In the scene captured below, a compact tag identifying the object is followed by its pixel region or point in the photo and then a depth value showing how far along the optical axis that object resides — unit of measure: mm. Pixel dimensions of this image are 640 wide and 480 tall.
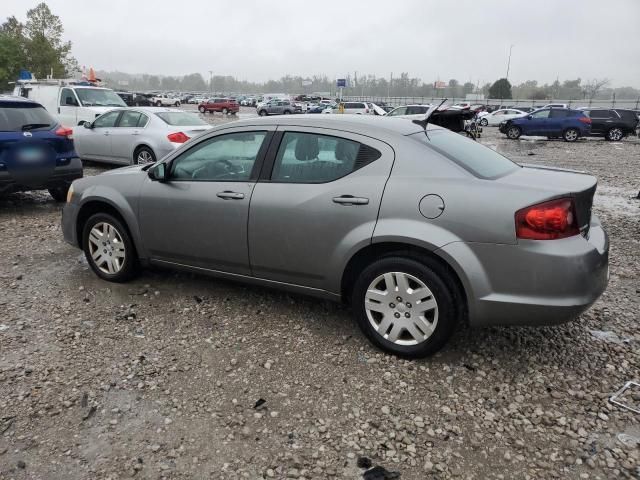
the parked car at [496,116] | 33469
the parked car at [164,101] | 52662
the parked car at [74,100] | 12852
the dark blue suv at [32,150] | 6773
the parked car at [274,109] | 40906
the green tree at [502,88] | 74250
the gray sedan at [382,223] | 2975
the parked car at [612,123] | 24219
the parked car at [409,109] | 23716
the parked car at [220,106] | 48625
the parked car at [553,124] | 24078
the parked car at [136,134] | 9891
